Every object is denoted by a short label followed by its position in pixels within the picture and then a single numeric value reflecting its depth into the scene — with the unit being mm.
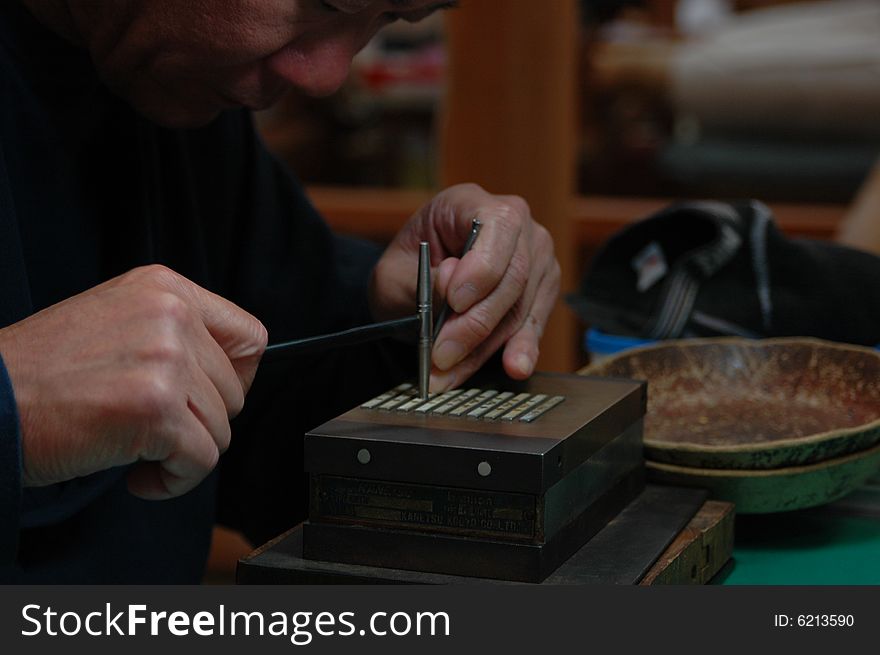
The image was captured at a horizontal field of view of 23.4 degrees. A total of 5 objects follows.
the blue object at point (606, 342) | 1193
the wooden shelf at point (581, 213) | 3125
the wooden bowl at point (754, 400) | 997
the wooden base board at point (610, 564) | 866
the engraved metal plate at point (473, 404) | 905
